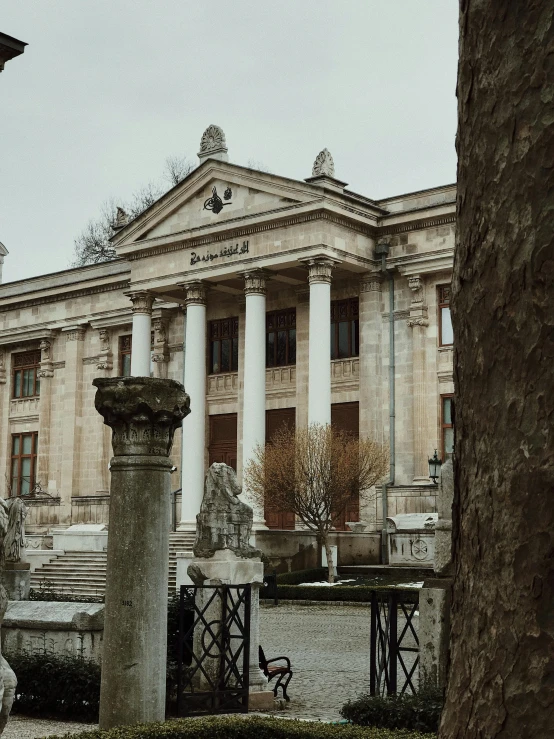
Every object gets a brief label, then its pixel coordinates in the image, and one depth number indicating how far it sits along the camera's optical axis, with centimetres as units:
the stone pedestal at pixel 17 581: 1543
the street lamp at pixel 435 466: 2833
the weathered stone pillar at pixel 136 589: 785
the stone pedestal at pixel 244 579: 1111
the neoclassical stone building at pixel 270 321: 3381
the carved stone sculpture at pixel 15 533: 1702
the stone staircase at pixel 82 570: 2947
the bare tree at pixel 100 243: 5766
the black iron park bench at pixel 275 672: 1149
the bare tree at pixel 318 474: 2978
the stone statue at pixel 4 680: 498
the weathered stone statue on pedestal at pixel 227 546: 1147
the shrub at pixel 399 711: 829
